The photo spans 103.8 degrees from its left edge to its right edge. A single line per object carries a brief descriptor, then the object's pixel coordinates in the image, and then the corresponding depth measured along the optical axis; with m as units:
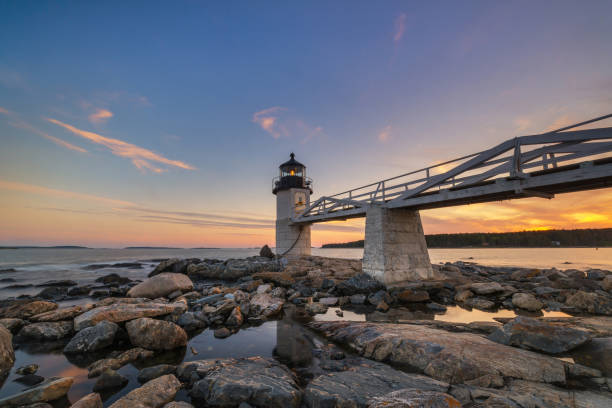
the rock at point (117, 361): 4.66
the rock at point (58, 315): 6.99
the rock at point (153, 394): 3.29
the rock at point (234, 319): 7.64
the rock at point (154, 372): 4.35
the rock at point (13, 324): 6.71
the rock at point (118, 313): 6.44
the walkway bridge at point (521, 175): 7.24
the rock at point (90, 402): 3.25
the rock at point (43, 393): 3.36
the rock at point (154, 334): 5.71
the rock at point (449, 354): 3.90
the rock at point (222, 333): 6.67
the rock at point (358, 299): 10.33
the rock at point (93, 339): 5.63
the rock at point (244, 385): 3.56
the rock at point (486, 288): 10.36
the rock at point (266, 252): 25.92
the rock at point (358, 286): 11.26
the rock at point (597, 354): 4.06
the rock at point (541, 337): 4.58
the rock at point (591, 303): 7.95
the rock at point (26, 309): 7.38
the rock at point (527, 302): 8.76
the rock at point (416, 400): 2.50
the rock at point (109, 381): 4.12
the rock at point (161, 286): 10.25
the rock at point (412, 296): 10.34
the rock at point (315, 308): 8.92
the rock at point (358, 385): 3.41
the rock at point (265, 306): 8.54
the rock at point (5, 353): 4.64
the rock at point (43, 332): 6.38
